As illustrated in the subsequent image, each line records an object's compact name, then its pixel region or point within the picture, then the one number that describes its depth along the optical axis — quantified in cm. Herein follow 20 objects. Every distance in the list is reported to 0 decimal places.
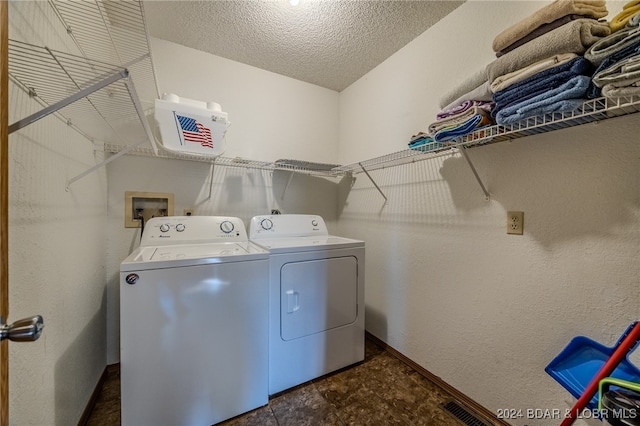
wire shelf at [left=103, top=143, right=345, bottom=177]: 170
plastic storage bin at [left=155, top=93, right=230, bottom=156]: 155
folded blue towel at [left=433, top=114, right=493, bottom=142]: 116
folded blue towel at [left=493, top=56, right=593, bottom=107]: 85
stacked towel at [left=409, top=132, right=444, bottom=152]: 140
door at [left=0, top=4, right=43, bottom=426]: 45
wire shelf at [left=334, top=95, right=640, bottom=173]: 81
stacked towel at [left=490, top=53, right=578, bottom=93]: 88
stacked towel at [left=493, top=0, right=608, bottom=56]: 89
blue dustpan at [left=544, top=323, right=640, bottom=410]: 88
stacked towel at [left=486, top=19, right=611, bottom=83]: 86
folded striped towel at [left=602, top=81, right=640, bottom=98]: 71
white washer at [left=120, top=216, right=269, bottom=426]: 112
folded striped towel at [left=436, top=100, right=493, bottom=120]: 119
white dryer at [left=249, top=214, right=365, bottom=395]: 151
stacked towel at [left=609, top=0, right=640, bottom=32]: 79
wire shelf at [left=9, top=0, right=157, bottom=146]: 74
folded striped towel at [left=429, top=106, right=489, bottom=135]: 117
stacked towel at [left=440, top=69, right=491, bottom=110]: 117
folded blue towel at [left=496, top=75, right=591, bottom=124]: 83
